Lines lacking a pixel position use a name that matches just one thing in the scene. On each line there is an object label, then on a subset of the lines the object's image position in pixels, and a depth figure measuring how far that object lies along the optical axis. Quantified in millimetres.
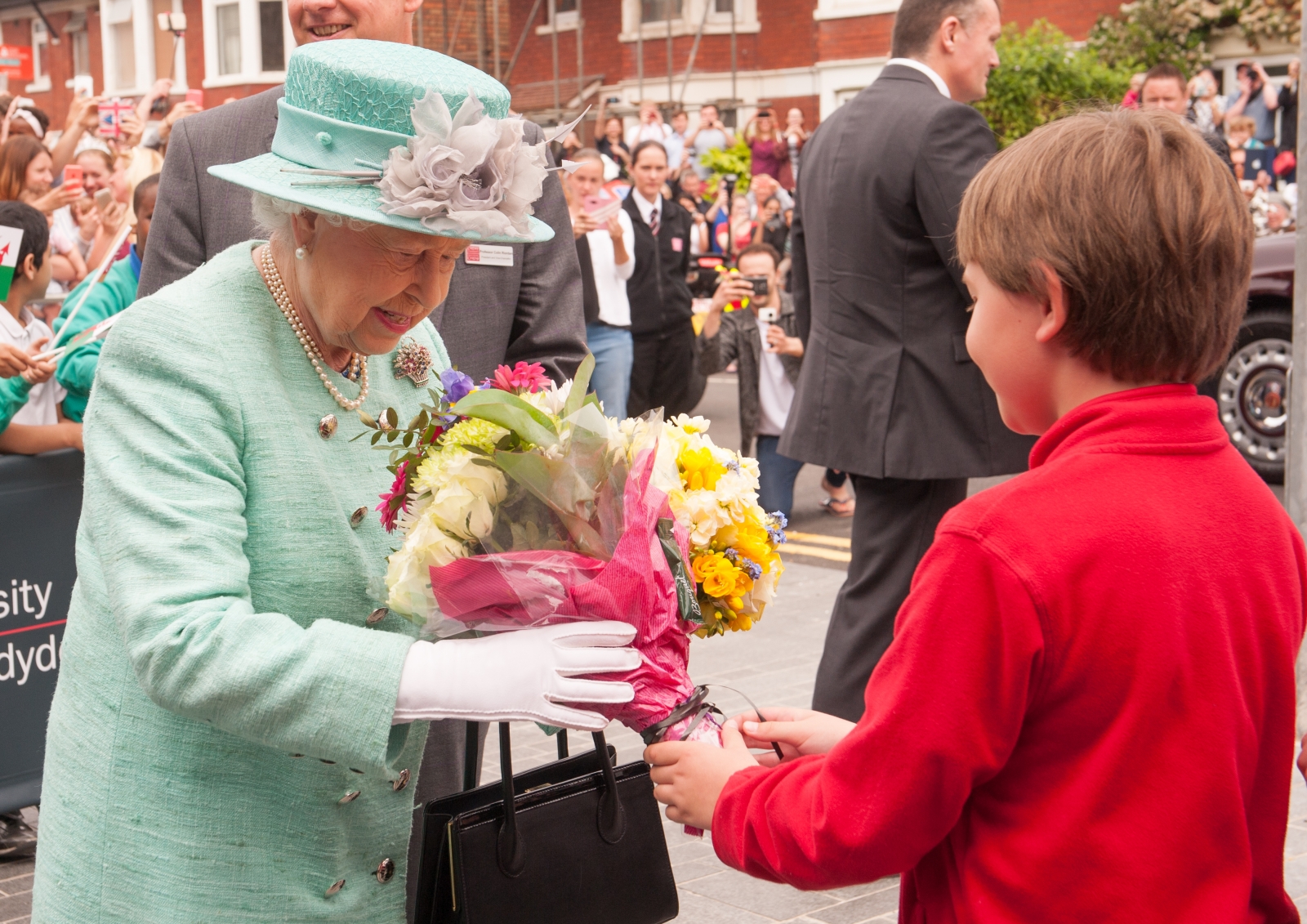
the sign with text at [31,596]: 4340
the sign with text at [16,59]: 16766
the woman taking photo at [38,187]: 7781
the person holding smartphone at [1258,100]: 18016
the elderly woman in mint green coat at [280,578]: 1645
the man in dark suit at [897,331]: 4164
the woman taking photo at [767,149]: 20625
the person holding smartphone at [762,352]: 8141
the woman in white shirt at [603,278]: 8750
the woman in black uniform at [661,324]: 9367
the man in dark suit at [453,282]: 2988
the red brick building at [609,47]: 27016
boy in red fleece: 1469
